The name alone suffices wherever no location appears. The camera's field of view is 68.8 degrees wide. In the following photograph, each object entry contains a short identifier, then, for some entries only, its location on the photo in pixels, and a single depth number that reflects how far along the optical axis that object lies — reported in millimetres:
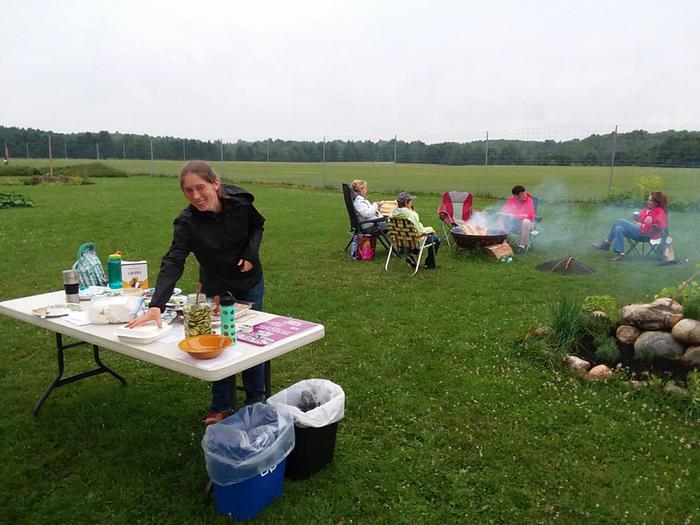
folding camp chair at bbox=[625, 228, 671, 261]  7547
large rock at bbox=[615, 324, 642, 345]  3928
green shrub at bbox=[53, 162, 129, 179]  27625
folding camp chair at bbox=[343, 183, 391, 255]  7742
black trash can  2576
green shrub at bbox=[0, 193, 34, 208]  13711
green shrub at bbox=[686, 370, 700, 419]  3232
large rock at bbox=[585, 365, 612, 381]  3676
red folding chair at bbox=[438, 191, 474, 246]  8945
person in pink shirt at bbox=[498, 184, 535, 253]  8281
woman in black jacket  2668
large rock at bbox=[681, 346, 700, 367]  3543
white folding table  2158
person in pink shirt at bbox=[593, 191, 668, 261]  7512
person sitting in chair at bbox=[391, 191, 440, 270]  6898
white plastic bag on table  2660
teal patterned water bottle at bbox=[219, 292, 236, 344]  2391
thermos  3014
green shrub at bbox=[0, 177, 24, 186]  21281
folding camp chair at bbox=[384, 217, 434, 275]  6871
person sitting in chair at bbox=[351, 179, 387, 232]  7742
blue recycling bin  2309
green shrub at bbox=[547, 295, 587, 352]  4090
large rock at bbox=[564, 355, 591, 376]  3797
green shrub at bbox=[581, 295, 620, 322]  4195
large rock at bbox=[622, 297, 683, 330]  3764
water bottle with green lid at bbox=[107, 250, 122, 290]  3285
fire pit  7570
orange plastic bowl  2184
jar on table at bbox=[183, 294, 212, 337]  2357
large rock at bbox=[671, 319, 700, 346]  3539
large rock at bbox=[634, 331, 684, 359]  3682
